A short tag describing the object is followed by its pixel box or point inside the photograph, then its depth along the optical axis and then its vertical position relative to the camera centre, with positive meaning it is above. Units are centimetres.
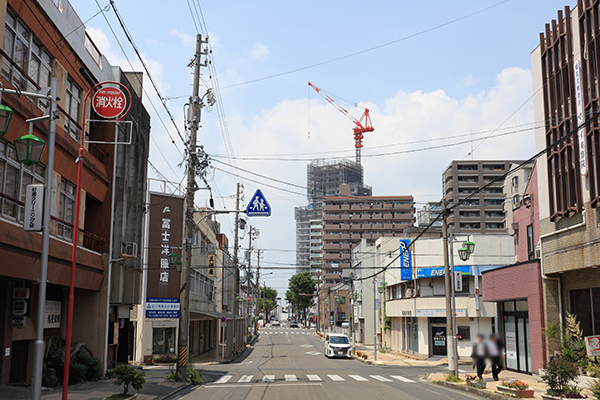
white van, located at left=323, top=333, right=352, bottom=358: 4791 -486
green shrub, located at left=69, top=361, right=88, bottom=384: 2154 -326
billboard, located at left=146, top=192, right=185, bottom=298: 3978 +343
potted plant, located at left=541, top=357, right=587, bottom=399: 1597 -257
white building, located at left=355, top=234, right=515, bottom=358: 4225 +32
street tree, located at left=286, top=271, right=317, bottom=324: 13175 +80
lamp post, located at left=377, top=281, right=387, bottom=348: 5991 -216
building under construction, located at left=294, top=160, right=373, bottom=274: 17939 +1700
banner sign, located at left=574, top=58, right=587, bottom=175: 2098 +674
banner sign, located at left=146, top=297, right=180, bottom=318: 3919 -128
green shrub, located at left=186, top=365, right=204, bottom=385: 2570 -407
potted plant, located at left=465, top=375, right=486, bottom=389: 2047 -349
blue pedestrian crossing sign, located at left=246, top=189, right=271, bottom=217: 2314 +355
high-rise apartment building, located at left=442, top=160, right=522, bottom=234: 10842 +2015
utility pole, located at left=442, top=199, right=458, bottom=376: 2442 -136
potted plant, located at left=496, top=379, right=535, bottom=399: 1794 -323
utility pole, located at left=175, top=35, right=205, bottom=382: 2527 +356
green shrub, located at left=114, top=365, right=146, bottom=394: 1778 -284
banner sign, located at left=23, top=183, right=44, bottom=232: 1338 +203
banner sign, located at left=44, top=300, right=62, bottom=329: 2175 -101
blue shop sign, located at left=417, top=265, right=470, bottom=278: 4480 +155
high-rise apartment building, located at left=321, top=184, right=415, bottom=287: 13900 +1785
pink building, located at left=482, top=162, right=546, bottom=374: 2547 -12
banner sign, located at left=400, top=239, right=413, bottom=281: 4766 +255
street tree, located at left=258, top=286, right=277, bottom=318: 19235 -248
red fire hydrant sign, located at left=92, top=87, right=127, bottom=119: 1930 +667
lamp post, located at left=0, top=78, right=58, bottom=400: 1147 +277
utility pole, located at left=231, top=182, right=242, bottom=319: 5215 +609
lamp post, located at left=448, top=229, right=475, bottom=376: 2313 -134
